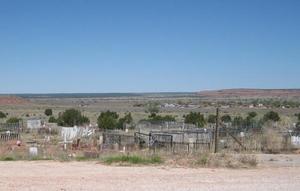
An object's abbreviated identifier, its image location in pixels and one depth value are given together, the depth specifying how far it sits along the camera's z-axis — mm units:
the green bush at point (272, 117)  60406
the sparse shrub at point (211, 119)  61575
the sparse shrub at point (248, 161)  21875
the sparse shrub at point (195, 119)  54759
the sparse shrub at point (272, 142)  29081
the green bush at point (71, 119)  55188
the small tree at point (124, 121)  49719
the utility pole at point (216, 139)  25672
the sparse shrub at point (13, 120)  54188
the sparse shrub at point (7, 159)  23236
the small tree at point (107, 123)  48344
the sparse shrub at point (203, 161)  21650
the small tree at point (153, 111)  98750
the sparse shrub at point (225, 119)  59178
